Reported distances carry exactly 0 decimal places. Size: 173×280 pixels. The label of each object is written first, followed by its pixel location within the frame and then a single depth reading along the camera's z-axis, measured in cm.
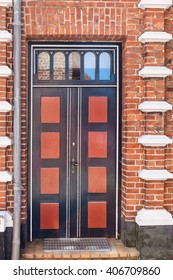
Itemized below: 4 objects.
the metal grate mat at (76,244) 577
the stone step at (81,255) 559
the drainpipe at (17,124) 557
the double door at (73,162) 617
